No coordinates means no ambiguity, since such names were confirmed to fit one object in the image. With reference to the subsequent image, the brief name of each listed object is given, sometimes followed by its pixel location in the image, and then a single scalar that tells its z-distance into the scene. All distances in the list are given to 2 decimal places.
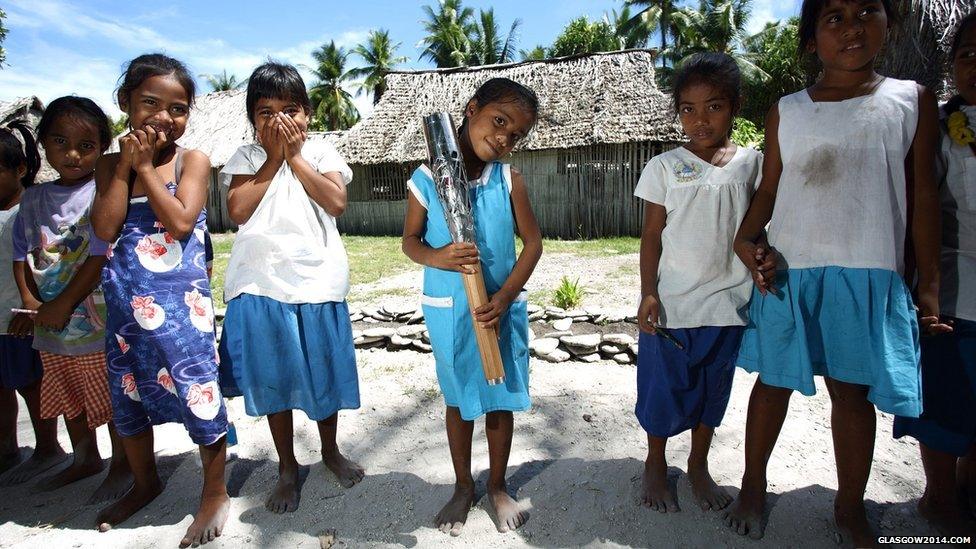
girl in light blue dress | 1.77
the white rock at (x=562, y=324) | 3.95
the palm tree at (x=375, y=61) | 26.83
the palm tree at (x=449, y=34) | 25.42
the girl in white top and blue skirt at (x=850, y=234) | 1.51
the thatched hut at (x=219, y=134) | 14.85
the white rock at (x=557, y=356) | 3.58
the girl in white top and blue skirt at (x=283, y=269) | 1.93
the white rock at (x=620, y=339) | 3.55
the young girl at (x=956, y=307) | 1.62
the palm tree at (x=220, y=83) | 30.69
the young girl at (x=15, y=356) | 2.35
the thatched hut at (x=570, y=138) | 10.23
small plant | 4.50
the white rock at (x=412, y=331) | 4.00
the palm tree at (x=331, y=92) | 26.72
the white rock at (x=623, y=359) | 3.54
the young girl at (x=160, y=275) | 1.76
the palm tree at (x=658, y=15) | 23.34
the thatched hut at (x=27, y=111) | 6.76
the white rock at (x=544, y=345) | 3.62
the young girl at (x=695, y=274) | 1.82
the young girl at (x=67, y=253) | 2.07
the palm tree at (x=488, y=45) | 25.55
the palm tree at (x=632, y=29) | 23.66
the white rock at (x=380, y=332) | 4.03
